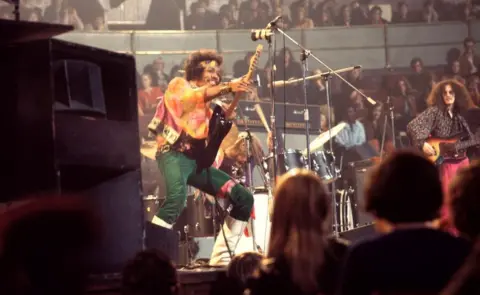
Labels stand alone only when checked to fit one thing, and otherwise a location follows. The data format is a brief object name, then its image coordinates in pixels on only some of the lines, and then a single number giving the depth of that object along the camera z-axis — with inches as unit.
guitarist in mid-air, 368.5
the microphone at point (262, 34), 371.2
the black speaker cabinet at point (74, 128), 170.6
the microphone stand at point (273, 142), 370.9
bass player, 425.1
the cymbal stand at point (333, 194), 449.7
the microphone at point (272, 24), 365.8
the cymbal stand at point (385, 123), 592.8
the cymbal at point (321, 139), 499.2
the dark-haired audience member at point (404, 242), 117.6
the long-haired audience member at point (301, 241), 136.5
